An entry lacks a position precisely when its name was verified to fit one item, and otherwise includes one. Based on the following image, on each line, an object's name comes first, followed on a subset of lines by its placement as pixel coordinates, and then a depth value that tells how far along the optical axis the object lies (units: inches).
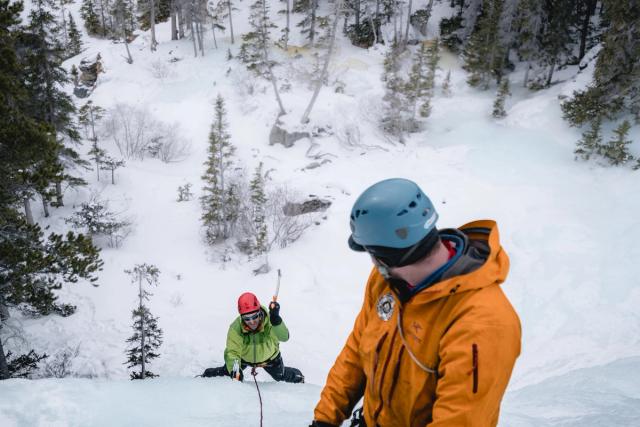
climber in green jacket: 205.2
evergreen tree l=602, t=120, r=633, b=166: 549.6
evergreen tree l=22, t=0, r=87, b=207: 553.0
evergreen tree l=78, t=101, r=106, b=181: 714.6
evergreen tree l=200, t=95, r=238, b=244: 626.2
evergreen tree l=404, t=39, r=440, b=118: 871.1
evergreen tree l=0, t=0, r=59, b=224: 260.8
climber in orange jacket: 60.4
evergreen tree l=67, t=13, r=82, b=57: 1216.8
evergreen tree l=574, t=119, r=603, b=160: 593.9
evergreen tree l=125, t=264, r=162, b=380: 329.7
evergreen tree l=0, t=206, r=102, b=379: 269.1
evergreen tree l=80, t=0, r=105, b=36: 1412.4
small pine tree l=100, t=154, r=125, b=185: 725.6
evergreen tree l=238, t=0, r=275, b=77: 917.2
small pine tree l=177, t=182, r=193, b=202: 718.5
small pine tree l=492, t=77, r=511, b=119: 789.9
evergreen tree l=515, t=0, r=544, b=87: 872.9
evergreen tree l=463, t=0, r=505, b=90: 924.6
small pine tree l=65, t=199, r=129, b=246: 589.0
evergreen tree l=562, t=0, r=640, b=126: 581.9
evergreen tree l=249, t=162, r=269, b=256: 569.6
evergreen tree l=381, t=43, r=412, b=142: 858.8
